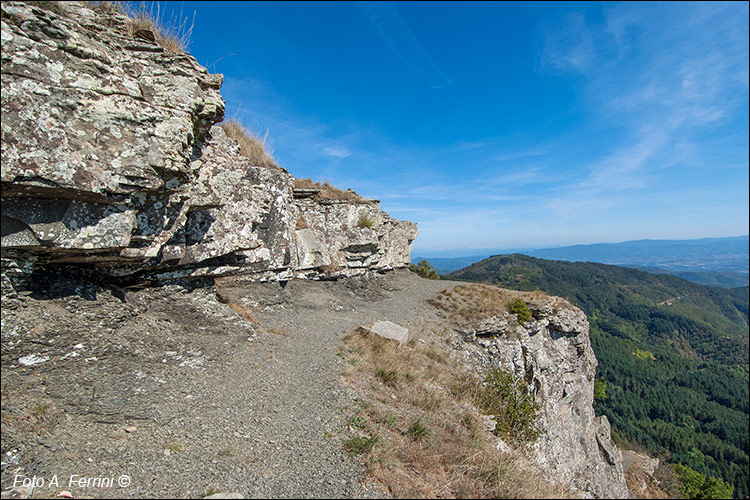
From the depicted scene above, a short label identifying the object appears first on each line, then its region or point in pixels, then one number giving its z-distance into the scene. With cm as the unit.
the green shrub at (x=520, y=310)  1962
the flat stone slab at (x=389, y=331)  1152
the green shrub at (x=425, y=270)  3425
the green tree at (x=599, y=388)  3966
